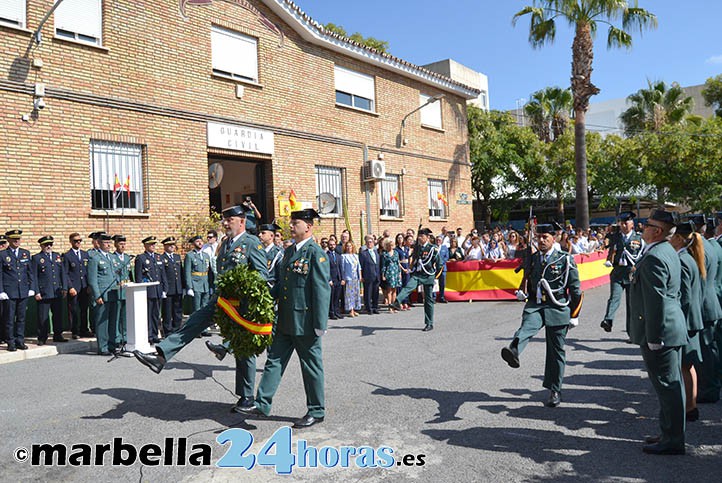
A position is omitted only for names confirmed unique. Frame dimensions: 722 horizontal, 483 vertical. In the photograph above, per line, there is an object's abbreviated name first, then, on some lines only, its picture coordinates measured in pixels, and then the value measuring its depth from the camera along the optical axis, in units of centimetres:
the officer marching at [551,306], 594
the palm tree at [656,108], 4031
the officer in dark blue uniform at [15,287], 959
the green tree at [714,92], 4475
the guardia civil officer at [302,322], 551
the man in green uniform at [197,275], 1174
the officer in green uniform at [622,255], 1000
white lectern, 974
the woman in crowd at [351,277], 1405
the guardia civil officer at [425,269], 1149
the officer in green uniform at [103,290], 982
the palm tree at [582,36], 2112
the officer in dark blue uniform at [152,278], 1089
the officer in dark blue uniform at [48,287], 1017
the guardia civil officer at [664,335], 448
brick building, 1176
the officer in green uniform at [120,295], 998
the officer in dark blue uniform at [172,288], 1150
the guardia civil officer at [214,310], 579
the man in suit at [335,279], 1351
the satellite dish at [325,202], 1738
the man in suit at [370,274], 1447
